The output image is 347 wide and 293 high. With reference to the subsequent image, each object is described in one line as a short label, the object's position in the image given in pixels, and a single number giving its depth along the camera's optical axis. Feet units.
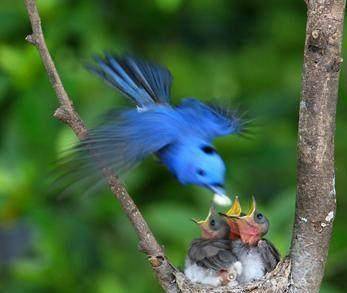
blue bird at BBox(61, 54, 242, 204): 22.35
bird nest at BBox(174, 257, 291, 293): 23.96
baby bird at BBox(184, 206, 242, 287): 27.76
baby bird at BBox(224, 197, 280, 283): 27.89
